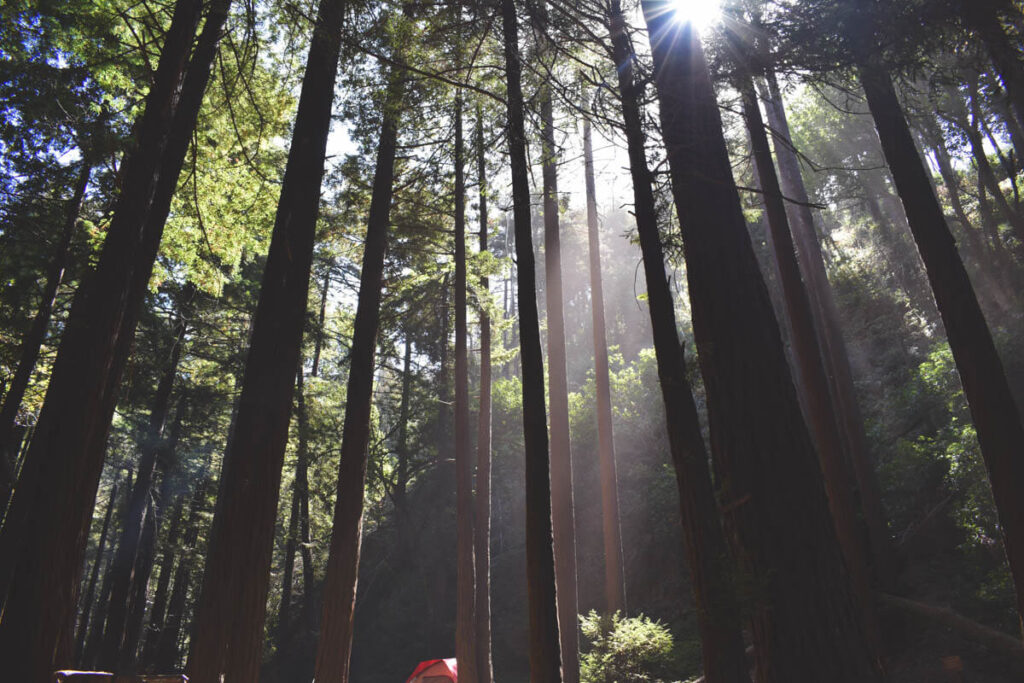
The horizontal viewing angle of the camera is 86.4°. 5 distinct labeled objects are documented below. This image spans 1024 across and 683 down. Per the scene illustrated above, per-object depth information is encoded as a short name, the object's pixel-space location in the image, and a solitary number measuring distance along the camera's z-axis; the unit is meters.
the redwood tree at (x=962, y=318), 6.05
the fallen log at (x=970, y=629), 7.64
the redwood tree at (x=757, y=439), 3.24
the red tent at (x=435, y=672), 13.94
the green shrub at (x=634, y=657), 9.55
